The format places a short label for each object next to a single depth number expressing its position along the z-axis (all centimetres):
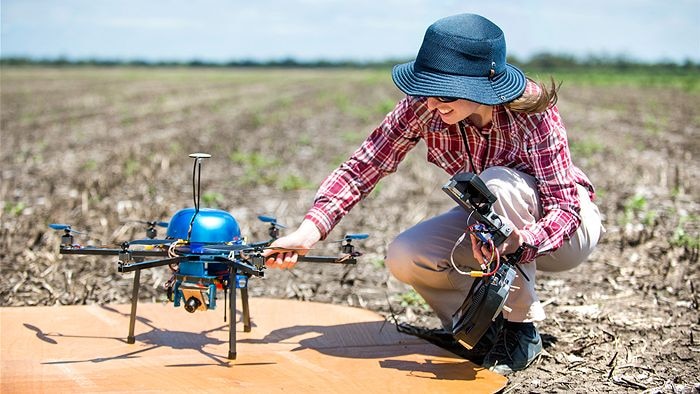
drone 325
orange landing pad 320
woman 316
